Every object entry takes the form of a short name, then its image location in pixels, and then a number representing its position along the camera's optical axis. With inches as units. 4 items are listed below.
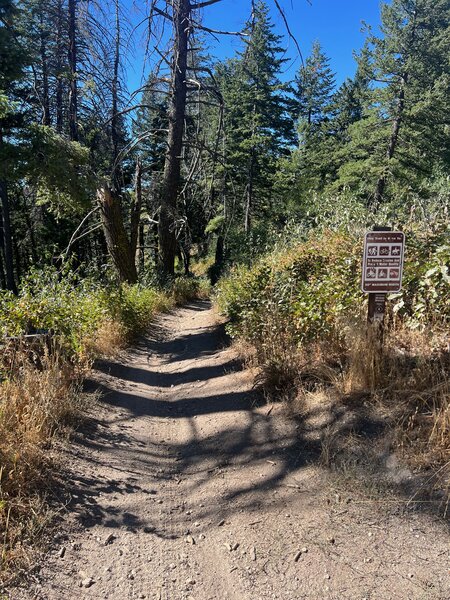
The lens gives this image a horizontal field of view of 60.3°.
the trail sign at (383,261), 135.6
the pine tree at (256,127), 984.9
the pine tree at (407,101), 780.0
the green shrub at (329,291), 145.3
